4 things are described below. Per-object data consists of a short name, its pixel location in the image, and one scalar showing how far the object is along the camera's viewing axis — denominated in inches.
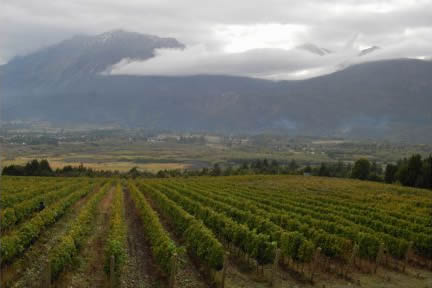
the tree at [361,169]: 3580.2
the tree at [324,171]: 3907.5
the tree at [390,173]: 3321.1
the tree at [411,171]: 3061.0
